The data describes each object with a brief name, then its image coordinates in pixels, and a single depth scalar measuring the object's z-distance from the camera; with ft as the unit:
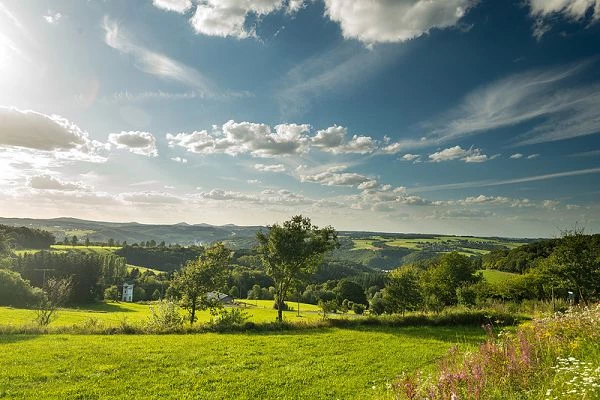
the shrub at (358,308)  340.80
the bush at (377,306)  276.00
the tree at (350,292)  434.30
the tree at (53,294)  113.50
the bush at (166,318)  86.94
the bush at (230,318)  91.25
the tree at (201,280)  114.62
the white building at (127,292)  494.59
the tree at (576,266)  119.55
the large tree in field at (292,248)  114.62
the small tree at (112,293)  426.92
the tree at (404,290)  172.35
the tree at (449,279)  219.82
